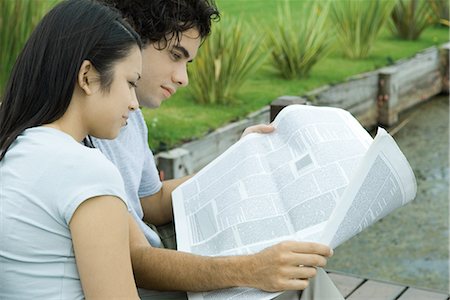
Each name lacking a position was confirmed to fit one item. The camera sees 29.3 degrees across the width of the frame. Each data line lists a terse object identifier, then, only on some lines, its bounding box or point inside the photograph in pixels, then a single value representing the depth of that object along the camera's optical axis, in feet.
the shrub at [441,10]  26.11
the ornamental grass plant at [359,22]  22.07
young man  5.16
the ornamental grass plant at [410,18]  24.88
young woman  4.56
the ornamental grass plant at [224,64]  16.71
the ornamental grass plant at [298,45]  19.72
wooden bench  8.86
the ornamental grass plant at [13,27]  13.83
